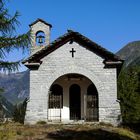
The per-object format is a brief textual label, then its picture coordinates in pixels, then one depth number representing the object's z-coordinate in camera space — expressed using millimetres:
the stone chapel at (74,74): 14416
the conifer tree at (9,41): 8763
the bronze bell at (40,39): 16966
